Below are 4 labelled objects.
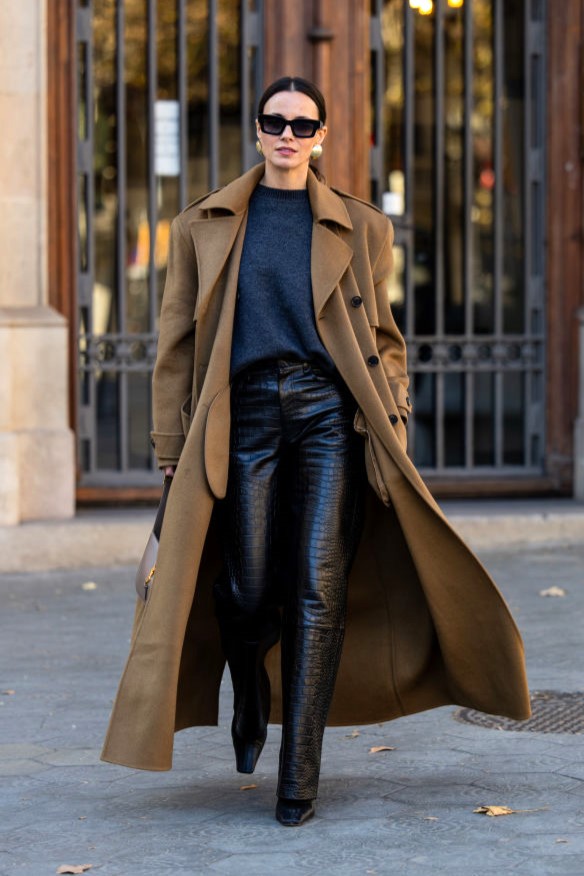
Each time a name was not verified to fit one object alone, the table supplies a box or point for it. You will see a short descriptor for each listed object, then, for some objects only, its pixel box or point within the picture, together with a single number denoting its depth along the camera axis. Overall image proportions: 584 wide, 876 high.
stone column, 18.51
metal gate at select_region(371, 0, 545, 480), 20.90
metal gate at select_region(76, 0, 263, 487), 19.89
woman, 8.95
